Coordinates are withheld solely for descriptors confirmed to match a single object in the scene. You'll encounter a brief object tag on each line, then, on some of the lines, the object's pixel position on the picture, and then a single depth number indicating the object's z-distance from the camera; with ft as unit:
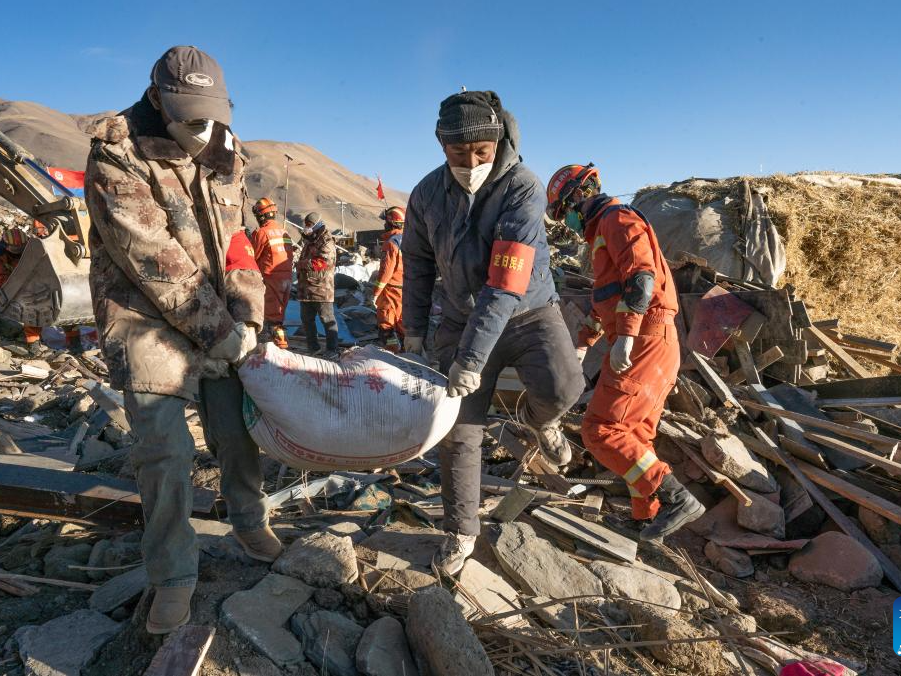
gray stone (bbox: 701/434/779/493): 12.85
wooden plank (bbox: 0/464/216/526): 9.39
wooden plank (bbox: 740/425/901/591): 11.27
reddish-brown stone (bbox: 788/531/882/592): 10.93
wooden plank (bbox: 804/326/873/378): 18.38
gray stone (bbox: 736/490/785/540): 12.21
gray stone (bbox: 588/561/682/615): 9.23
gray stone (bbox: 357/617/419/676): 6.30
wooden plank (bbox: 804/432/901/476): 12.32
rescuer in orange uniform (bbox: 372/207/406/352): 25.58
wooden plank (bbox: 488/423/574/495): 13.01
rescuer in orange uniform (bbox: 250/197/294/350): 25.16
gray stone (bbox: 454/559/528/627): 7.85
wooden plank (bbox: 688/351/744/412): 15.19
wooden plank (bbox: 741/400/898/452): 12.94
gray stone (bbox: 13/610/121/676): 6.31
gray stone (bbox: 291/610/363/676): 6.44
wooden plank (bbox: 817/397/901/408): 15.03
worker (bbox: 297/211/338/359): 26.37
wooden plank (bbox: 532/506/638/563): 10.46
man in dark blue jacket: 7.69
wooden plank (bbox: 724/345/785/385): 16.92
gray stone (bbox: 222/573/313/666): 6.49
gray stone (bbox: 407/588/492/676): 6.08
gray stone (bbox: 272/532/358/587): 7.63
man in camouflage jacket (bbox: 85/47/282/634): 6.34
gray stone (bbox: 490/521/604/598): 8.80
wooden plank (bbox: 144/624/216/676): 5.91
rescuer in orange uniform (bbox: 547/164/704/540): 10.27
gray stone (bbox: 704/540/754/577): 11.53
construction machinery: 23.76
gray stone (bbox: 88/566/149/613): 7.47
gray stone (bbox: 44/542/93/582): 8.43
